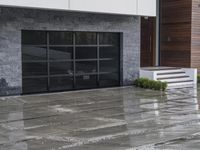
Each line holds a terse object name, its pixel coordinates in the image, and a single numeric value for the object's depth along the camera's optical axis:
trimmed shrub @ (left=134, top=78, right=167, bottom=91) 16.72
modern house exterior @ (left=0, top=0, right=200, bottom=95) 14.42
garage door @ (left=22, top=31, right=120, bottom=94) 15.21
